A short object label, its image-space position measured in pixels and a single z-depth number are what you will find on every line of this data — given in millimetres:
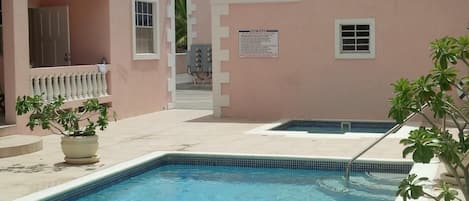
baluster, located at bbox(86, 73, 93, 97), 14219
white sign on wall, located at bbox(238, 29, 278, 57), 15000
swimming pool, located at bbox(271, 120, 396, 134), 13703
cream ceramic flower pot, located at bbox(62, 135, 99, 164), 9367
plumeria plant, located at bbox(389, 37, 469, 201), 3947
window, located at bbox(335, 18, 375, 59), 14273
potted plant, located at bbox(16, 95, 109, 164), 9359
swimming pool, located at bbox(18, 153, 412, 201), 8195
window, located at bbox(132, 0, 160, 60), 16188
